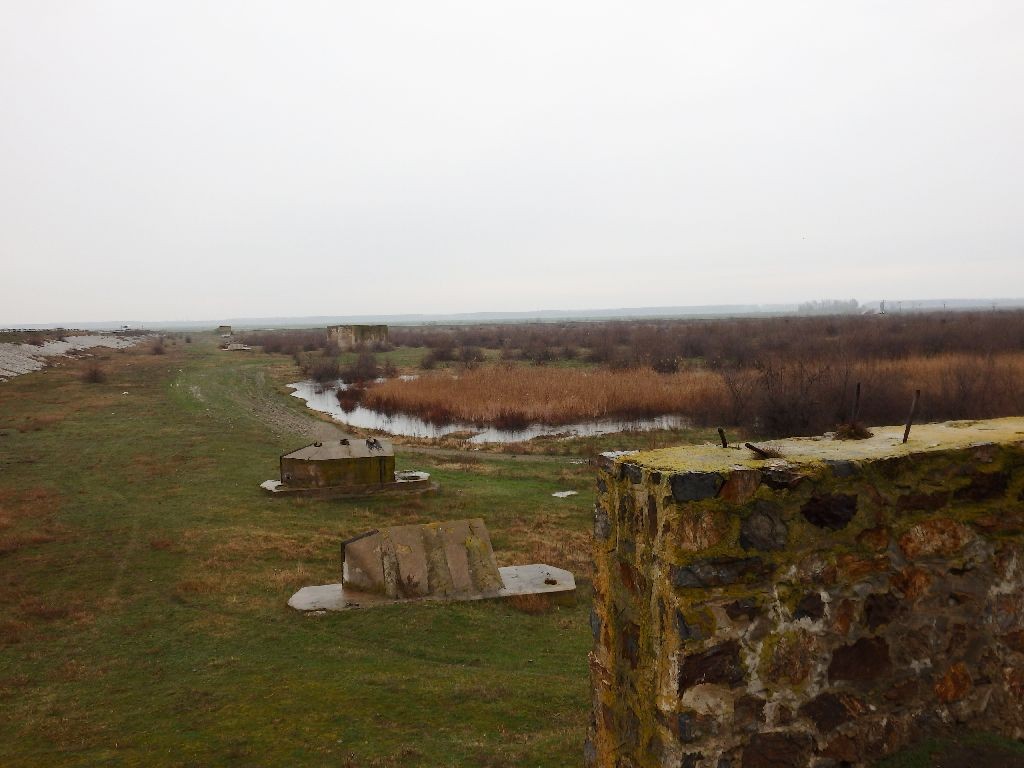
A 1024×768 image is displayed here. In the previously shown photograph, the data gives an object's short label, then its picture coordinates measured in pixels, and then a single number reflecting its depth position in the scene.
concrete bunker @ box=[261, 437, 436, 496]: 15.30
